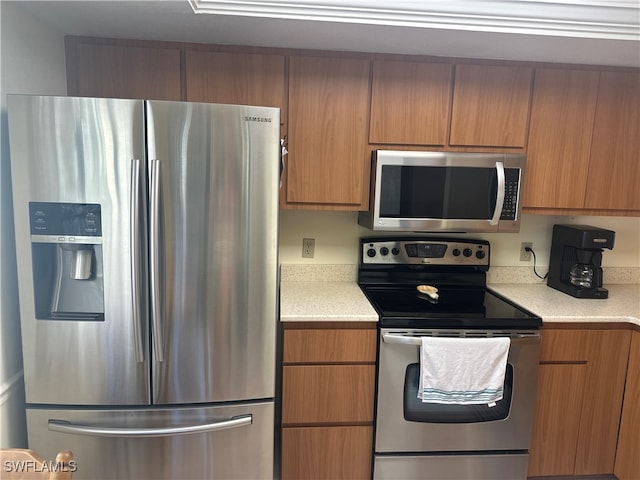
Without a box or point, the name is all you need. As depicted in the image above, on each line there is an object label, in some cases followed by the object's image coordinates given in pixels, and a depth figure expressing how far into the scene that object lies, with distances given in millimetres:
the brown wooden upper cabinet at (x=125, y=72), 1847
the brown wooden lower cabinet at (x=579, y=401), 1933
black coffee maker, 2189
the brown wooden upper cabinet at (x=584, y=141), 2062
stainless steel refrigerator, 1430
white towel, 1789
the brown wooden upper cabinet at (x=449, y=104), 1988
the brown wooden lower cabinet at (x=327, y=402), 1845
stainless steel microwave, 1969
